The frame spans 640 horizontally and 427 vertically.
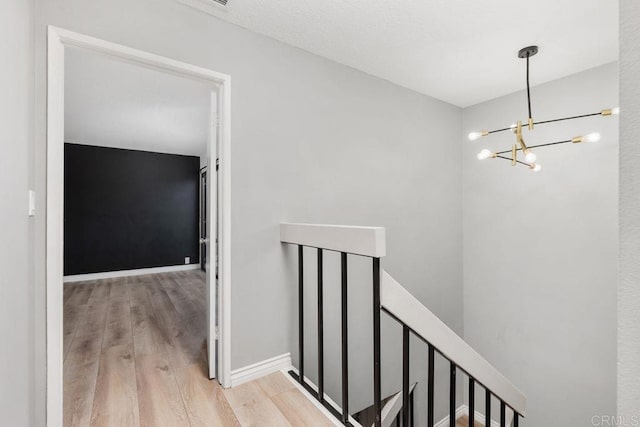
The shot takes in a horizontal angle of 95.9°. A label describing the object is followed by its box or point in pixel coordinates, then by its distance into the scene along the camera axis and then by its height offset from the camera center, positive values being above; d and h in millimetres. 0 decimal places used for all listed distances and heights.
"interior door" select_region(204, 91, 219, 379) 1863 -216
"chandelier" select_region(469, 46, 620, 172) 1842 +515
